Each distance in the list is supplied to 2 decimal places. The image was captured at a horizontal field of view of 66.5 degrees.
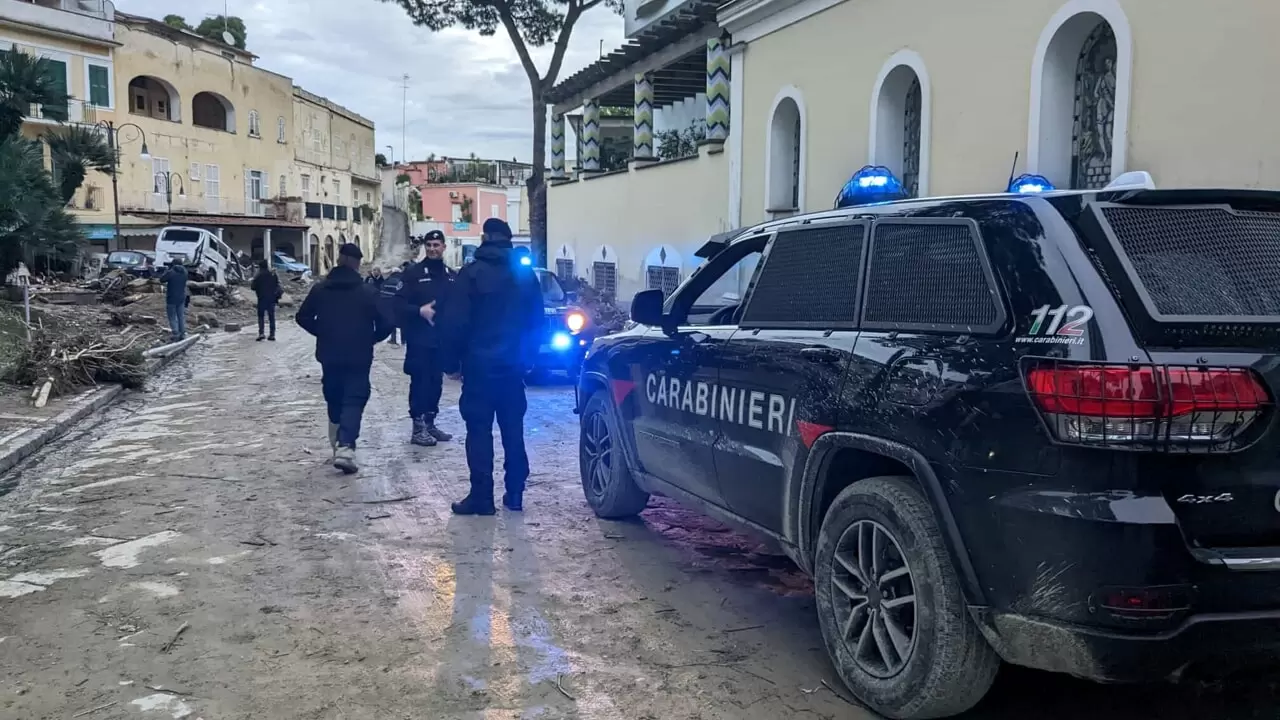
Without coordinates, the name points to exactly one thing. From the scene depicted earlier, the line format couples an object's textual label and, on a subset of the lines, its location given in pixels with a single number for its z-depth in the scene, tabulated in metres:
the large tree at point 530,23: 25.84
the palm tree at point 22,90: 14.56
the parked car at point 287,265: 46.94
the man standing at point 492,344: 6.34
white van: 32.72
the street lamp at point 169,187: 44.31
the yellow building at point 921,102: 8.07
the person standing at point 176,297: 18.56
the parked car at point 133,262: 31.95
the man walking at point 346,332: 7.62
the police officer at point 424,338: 8.77
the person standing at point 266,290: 19.95
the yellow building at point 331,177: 55.69
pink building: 81.12
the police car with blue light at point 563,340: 12.40
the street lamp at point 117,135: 37.98
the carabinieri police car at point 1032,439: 2.76
